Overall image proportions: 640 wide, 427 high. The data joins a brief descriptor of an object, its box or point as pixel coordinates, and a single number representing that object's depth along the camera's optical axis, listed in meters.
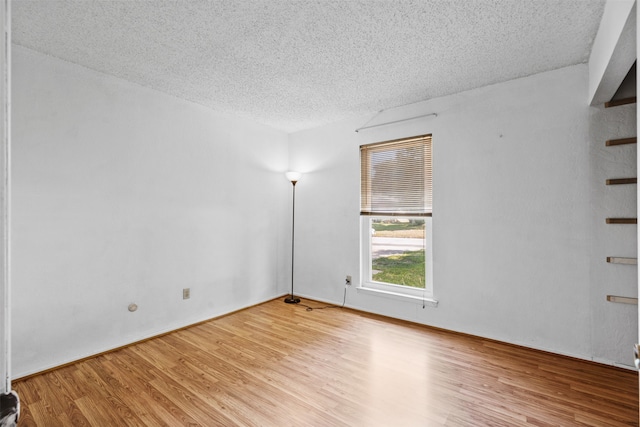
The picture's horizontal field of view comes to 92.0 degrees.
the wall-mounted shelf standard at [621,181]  2.34
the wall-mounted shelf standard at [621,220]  2.30
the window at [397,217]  3.46
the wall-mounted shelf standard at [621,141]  2.33
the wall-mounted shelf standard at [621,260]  2.32
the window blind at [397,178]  3.44
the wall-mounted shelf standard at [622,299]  2.32
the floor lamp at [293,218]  4.22
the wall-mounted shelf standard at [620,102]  2.36
